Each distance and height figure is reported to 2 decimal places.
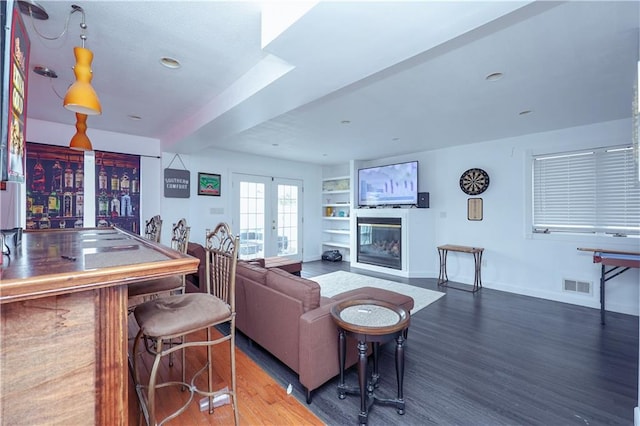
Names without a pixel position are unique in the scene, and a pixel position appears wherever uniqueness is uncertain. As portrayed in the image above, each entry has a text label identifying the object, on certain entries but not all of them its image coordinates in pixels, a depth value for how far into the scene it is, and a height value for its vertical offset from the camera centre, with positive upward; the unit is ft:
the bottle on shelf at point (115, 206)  13.37 +0.32
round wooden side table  5.28 -2.26
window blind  11.58 +0.88
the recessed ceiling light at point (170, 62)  7.07 +3.86
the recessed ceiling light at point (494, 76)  7.68 +3.78
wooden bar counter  2.98 -1.44
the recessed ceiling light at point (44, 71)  7.29 +3.77
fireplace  18.22 -1.98
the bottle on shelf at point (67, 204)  12.16 +0.38
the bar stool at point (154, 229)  8.44 -0.54
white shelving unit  22.77 -0.13
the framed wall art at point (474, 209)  15.56 +0.18
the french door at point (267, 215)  18.88 -0.20
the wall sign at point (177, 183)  14.55 +1.57
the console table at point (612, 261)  9.97 -1.77
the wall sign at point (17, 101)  3.52 +1.53
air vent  12.26 -3.29
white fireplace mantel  17.33 -1.77
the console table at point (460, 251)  14.80 -2.77
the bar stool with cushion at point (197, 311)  4.22 -1.64
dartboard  15.25 +1.72
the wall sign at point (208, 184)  16.74 +1.75
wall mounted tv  17.70 +1.85
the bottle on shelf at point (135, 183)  13.94 +1.48
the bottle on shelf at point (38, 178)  11.43 +1.44
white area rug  13.24 -4.00
